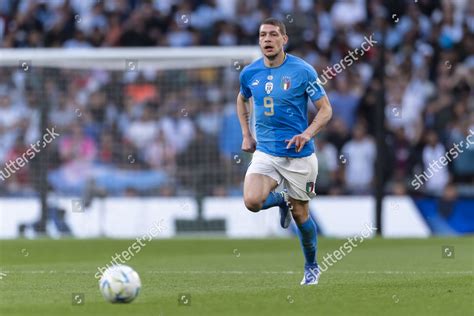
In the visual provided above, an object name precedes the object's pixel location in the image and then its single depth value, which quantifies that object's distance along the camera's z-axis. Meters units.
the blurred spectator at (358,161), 19.58
